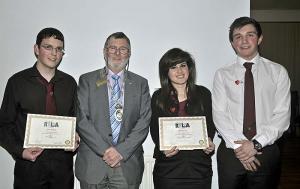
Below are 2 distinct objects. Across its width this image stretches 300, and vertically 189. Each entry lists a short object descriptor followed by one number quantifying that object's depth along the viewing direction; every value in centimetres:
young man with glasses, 242
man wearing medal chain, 241
